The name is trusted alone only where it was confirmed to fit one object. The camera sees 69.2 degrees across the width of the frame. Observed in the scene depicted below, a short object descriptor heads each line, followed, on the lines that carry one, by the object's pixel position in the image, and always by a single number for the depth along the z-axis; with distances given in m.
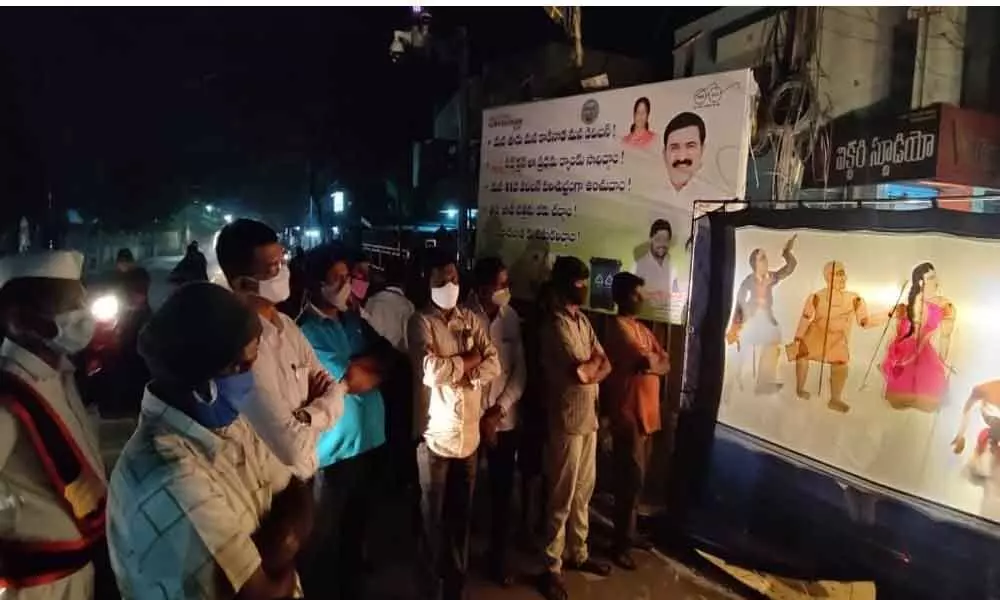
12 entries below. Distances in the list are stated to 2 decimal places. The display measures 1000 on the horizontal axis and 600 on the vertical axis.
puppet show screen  3.66
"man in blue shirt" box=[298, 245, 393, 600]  3.79
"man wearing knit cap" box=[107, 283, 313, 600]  1.65
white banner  5.09
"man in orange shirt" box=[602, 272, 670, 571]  4.93
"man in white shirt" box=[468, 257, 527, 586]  4.69
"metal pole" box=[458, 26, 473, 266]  8.02
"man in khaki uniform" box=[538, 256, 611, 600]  4.51
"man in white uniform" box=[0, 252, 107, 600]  2.30
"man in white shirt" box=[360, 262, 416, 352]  5.32
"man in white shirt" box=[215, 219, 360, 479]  2.94
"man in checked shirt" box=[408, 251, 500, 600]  4.10
